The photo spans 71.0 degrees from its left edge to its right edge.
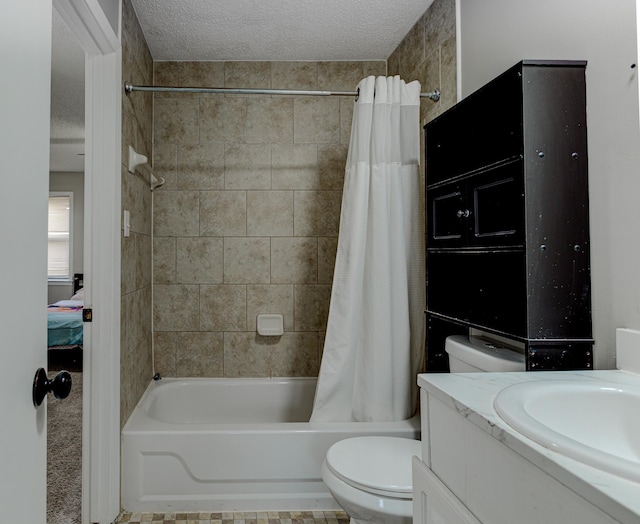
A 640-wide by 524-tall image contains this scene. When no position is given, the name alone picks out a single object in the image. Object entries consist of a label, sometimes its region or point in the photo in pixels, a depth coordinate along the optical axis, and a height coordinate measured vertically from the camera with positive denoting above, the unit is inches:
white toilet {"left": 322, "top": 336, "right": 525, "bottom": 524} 56.4 -27.4
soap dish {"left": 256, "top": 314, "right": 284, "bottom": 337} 113.7 -14.1
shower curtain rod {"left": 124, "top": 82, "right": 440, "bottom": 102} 84.4 +34.5
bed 176.4 -25.7
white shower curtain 83.3 -0.7
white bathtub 80.5 -35.0
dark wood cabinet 48.6 +6.2
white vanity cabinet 21.8 -12.0
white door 28.5 +1.6
